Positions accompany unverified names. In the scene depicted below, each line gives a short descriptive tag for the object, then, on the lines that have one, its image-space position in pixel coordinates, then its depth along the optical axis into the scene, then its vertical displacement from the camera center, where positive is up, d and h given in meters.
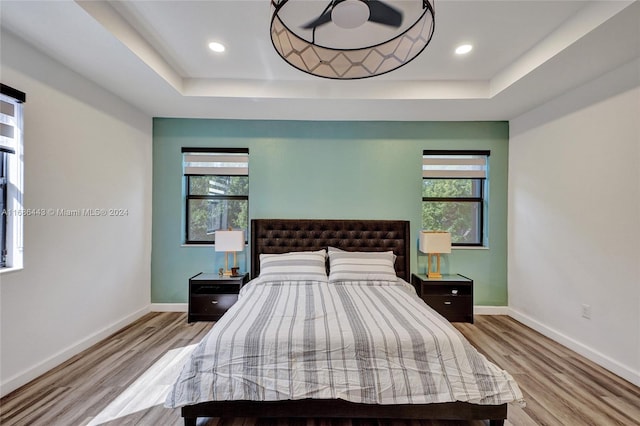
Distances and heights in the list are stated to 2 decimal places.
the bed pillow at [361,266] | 3.04 -0.61
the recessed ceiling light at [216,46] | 2.42 +1.49
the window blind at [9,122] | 2.00 +0.65
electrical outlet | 2.60 -0.91
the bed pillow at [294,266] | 3.03 -0.61
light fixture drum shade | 1.43 +0.97
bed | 1.59 -0.96
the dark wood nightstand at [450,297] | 3.31 -1.00
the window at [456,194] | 3.79 +0.29
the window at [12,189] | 2.06 +0.16
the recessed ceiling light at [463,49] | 2.43 +1.49
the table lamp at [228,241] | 3.36 -0.35
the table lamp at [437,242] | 3.38 -0.34
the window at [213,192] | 3.77 +0.27
